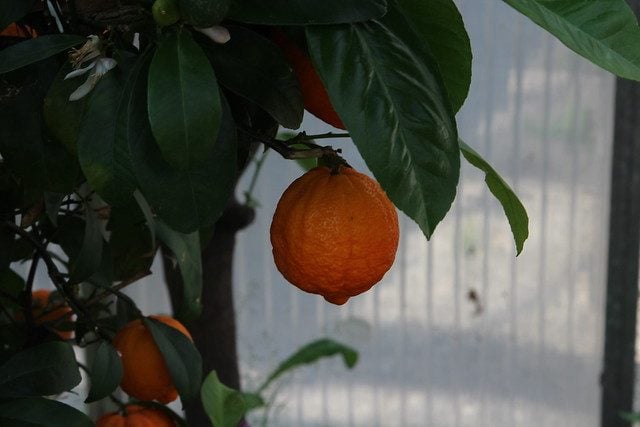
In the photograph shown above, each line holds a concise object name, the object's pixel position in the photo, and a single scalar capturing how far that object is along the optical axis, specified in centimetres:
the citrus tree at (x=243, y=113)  90
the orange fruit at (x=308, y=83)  97
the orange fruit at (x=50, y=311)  133
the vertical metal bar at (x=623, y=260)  290
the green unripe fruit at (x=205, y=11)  90
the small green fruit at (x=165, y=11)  91
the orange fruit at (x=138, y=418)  123
